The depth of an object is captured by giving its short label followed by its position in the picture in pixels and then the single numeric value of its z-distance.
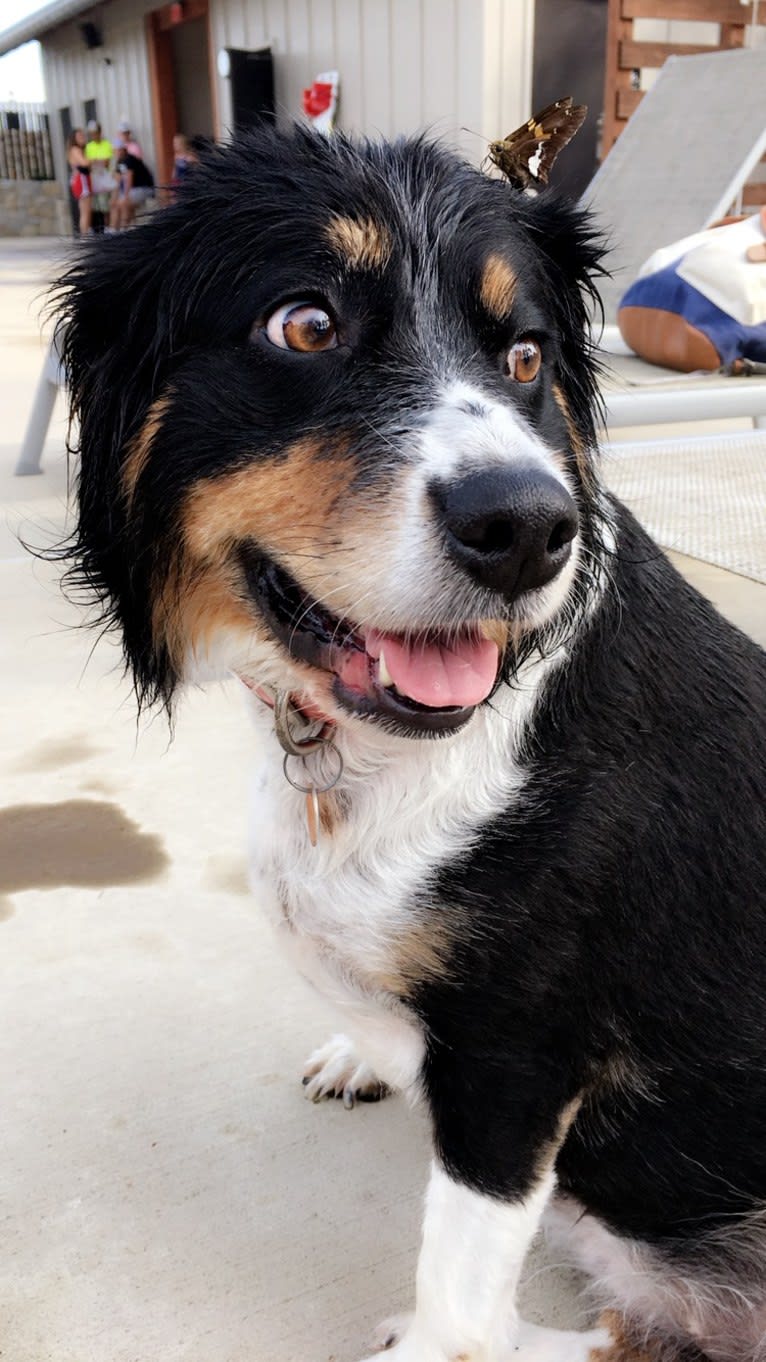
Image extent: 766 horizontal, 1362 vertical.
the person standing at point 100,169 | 22.00
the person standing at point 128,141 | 21.64
